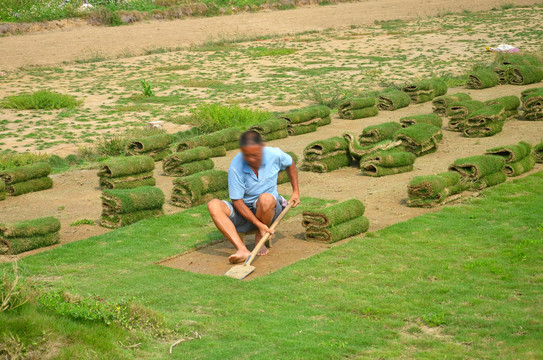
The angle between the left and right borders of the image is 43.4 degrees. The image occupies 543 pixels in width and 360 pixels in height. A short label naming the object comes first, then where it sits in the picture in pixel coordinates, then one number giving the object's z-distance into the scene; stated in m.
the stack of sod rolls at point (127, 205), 10.27
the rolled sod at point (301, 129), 16.69
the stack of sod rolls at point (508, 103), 16.28
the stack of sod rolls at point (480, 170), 10.96
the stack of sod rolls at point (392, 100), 18.92
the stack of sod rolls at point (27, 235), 9.07
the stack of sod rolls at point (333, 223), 8.77
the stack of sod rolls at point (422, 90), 19.80
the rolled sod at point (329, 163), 13.07
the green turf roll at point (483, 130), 15.16
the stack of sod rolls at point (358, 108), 18.14
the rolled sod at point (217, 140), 14.28
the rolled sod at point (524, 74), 21.05
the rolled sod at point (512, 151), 11.87
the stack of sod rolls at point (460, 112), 15.83
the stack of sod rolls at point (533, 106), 16.43
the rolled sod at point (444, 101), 17.52
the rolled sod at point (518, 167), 11.82
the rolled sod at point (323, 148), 13.03
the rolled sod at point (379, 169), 12.51
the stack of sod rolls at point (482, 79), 20.81
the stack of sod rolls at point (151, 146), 14.22
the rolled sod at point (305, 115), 16.58
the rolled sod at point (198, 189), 11.10
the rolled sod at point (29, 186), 12.59
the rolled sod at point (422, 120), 15.10
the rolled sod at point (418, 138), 13.48
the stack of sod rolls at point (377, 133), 14.00
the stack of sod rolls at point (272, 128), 15.85
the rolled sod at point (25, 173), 12.55
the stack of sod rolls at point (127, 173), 12.30
